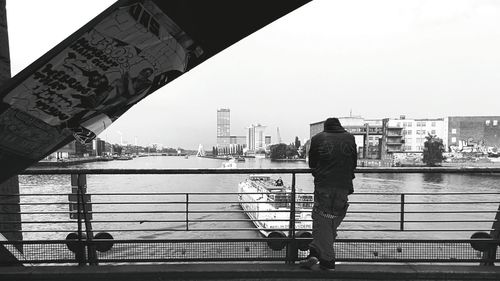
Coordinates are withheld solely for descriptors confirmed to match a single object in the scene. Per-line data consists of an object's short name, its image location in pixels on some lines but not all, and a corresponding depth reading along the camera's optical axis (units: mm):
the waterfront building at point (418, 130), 115938
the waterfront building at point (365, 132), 118688
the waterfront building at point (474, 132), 109250
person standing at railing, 3586
